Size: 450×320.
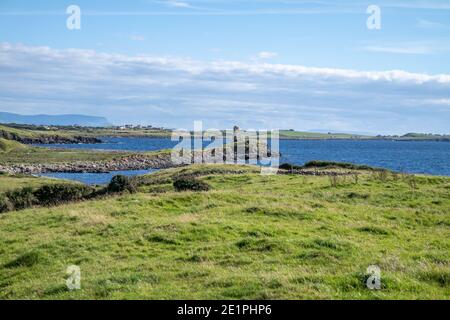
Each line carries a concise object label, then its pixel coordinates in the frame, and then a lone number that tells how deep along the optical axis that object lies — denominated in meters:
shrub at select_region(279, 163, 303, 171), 72.06
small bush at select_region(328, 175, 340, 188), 45.58
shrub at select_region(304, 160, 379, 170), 71.88
